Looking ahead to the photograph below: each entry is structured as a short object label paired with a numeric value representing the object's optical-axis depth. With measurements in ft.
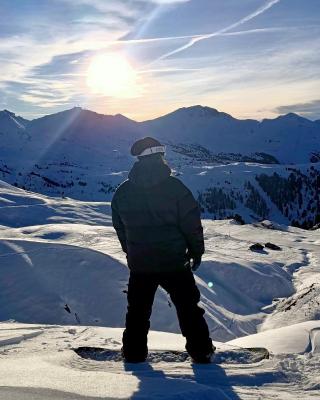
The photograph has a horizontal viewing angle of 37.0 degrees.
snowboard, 16.01
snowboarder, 15.49
